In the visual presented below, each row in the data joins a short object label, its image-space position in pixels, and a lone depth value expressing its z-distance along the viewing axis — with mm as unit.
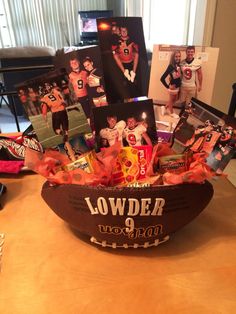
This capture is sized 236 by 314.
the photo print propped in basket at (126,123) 555
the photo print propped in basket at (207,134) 496
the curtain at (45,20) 5297
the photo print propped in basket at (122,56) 667
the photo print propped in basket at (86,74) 645
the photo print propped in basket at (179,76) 654
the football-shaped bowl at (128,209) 445
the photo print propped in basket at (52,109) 545
